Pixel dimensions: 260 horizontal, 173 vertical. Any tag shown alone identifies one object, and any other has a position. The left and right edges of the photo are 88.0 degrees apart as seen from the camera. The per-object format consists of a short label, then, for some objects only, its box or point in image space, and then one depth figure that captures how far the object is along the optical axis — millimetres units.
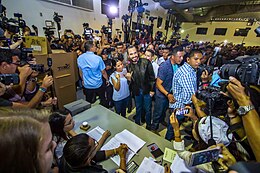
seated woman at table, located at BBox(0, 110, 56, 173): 376
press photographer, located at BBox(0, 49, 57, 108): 1309
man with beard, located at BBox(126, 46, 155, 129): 2094
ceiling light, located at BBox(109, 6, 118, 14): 5749
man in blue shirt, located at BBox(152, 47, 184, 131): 2018
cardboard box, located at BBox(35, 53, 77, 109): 2345
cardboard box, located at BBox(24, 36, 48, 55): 2113
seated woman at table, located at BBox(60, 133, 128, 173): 867
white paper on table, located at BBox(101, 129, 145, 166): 1075
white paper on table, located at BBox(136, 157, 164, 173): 938
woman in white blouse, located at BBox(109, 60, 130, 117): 2111
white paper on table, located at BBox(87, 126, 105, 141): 1272
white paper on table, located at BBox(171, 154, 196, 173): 908
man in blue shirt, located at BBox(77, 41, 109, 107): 2381
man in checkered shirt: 1623
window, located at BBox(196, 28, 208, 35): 12578
